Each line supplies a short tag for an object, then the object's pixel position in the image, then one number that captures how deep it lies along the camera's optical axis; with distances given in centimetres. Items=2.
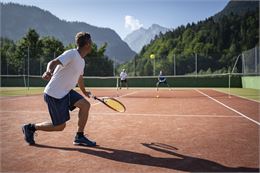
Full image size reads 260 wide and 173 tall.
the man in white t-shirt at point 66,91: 505
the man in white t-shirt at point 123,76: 2645
